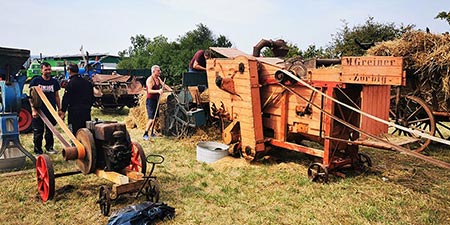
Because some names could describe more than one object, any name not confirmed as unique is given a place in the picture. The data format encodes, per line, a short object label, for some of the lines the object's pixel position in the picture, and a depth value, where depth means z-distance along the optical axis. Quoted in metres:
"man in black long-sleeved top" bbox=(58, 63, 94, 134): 5.71
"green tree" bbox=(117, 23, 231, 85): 21.50
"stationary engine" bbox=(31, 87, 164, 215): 4.11
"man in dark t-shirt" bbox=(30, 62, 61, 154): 6.62
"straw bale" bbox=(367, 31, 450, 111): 6.40
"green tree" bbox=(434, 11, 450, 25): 11.93
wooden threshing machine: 4.54
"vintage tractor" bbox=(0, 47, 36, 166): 5.45
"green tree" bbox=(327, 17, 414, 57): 16.28
